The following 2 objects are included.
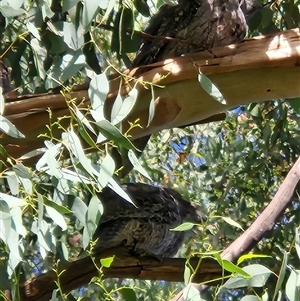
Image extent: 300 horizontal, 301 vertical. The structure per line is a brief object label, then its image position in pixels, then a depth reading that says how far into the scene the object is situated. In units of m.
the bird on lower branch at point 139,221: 5.63
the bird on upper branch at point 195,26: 5.46
